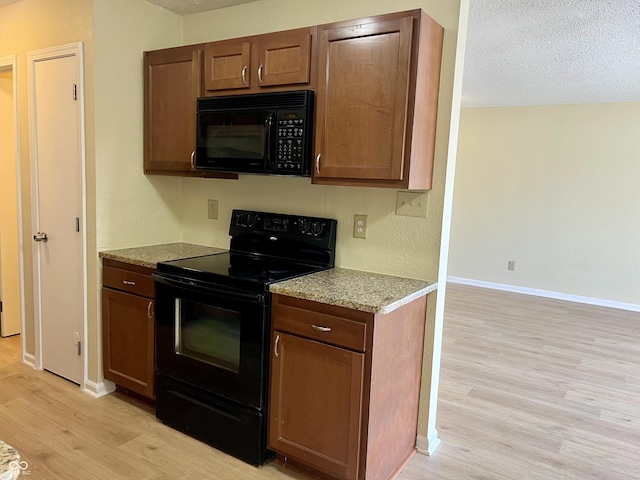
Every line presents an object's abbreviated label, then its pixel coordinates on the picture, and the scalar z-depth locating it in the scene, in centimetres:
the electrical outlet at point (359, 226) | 248
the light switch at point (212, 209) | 305
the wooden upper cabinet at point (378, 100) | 198
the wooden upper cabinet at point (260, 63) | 223
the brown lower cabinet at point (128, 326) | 258
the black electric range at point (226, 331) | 214
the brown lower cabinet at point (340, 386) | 187
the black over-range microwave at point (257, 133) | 223
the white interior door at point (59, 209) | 274
